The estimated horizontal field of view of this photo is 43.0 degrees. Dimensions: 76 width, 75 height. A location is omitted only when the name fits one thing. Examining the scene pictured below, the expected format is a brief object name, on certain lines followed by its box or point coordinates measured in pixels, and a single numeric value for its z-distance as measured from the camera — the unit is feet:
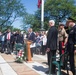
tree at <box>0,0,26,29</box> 63.06
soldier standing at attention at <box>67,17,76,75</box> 9.78
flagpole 30.97
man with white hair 11.26
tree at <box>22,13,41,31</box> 50.60
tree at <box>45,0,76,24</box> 71.39
